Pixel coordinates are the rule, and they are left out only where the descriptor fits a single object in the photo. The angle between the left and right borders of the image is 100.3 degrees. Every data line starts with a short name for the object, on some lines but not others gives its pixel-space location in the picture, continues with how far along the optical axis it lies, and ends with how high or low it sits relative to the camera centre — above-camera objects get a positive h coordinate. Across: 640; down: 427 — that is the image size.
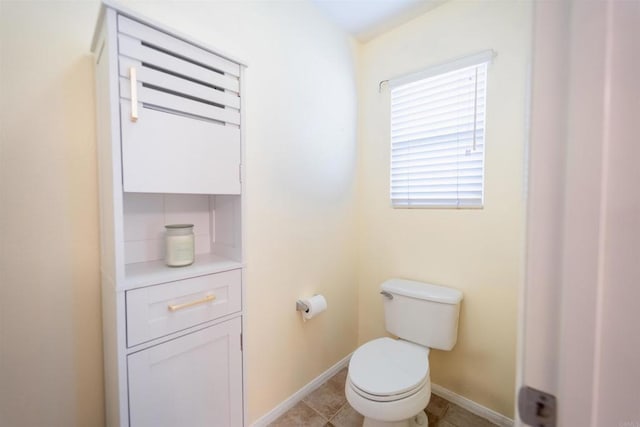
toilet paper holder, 1.61 -0.62
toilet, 1.17 -0.81
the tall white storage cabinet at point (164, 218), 0.85 -0.06
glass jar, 1.05 -0.16
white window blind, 1.56 +0.44
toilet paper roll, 1.61 -0.62
